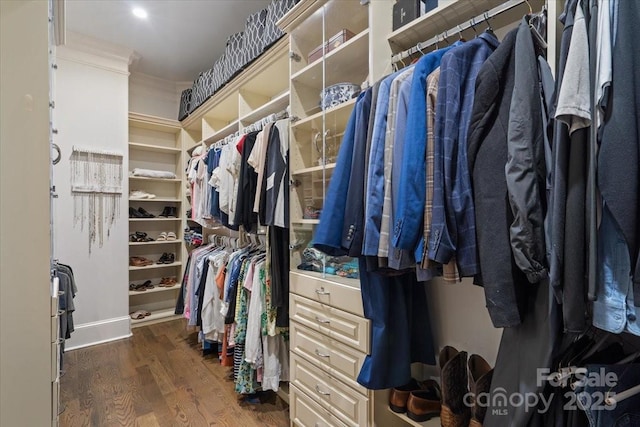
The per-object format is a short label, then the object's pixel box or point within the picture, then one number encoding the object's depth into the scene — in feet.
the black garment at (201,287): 8.39
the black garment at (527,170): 2.28
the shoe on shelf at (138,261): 11.15
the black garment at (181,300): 9.49
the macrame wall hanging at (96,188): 9.53
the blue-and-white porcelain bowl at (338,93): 4.87
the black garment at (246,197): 6.50
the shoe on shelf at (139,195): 11.03
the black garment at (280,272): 5.75
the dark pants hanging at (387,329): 3.72
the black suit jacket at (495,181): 2.43
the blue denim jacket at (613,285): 1.98
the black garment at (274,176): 5.58
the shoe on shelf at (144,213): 11.43
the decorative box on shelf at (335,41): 5.00
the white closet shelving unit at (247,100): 6.86
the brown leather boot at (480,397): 3.21
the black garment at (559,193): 2.17
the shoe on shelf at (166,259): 11.95
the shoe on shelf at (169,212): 12.19
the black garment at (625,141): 1.86
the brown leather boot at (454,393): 3.46
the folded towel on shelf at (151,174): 11.04
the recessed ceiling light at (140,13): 7.98
